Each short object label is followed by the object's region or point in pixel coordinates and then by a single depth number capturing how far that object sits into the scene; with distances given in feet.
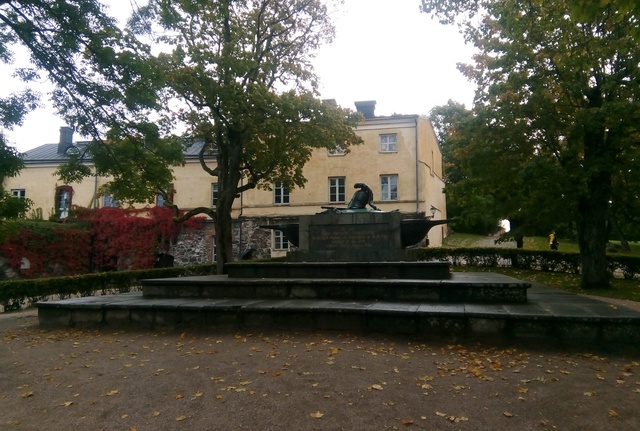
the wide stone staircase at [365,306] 20.56
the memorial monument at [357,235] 34.96
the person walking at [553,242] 96.44
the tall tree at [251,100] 57.31
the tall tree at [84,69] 26.17
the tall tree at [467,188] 52.60
